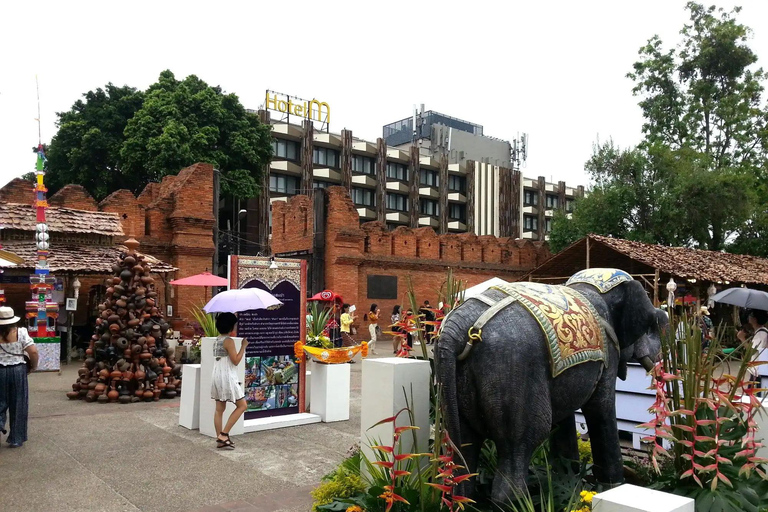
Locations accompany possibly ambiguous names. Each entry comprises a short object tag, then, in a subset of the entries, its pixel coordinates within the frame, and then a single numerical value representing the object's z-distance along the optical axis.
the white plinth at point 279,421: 7.78
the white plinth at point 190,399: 7.94
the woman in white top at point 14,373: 6.73
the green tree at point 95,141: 28.39
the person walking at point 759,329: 6.32
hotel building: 41.94
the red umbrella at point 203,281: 14.51
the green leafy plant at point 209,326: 8.39
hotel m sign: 41.56
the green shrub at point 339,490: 4.38
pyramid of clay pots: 10.09
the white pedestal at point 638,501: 2.68
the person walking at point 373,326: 18.35
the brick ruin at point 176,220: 18.00
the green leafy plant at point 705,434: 3.46
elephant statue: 3.32
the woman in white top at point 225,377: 6.81
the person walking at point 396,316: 16.01
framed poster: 8.00
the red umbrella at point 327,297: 17.19
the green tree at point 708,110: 24.47
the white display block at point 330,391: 8.59
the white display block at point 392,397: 4.29
